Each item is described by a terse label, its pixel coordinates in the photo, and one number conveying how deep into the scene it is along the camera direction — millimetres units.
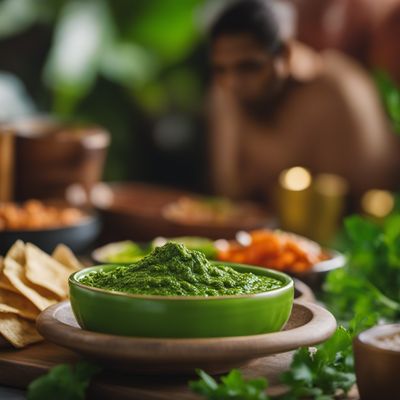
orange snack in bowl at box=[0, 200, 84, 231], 1047
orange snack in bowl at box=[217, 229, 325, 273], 942
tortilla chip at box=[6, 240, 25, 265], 845
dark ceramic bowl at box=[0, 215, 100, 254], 1007
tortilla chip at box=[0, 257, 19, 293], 802
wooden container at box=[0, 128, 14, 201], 1134
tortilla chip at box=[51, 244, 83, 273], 880
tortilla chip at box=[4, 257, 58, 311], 796
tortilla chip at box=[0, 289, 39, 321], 789
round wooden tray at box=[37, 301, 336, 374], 678
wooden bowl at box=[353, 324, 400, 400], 671
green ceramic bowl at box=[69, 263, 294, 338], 692
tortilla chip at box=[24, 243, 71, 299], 818
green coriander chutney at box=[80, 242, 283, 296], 713
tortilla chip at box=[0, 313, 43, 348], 768
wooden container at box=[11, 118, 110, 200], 1174
